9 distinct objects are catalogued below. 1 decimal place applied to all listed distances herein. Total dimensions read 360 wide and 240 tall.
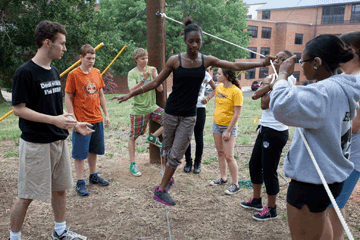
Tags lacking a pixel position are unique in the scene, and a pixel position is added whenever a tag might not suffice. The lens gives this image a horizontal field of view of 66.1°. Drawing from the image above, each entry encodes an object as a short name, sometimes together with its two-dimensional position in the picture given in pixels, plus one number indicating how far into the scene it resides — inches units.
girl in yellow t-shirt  163.8
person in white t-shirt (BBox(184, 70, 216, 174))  197.3
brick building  1571.1
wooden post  191.5
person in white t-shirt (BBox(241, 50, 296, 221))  131.2
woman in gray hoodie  69.7
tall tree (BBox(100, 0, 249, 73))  961.5
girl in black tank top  120.7
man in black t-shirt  101.1
